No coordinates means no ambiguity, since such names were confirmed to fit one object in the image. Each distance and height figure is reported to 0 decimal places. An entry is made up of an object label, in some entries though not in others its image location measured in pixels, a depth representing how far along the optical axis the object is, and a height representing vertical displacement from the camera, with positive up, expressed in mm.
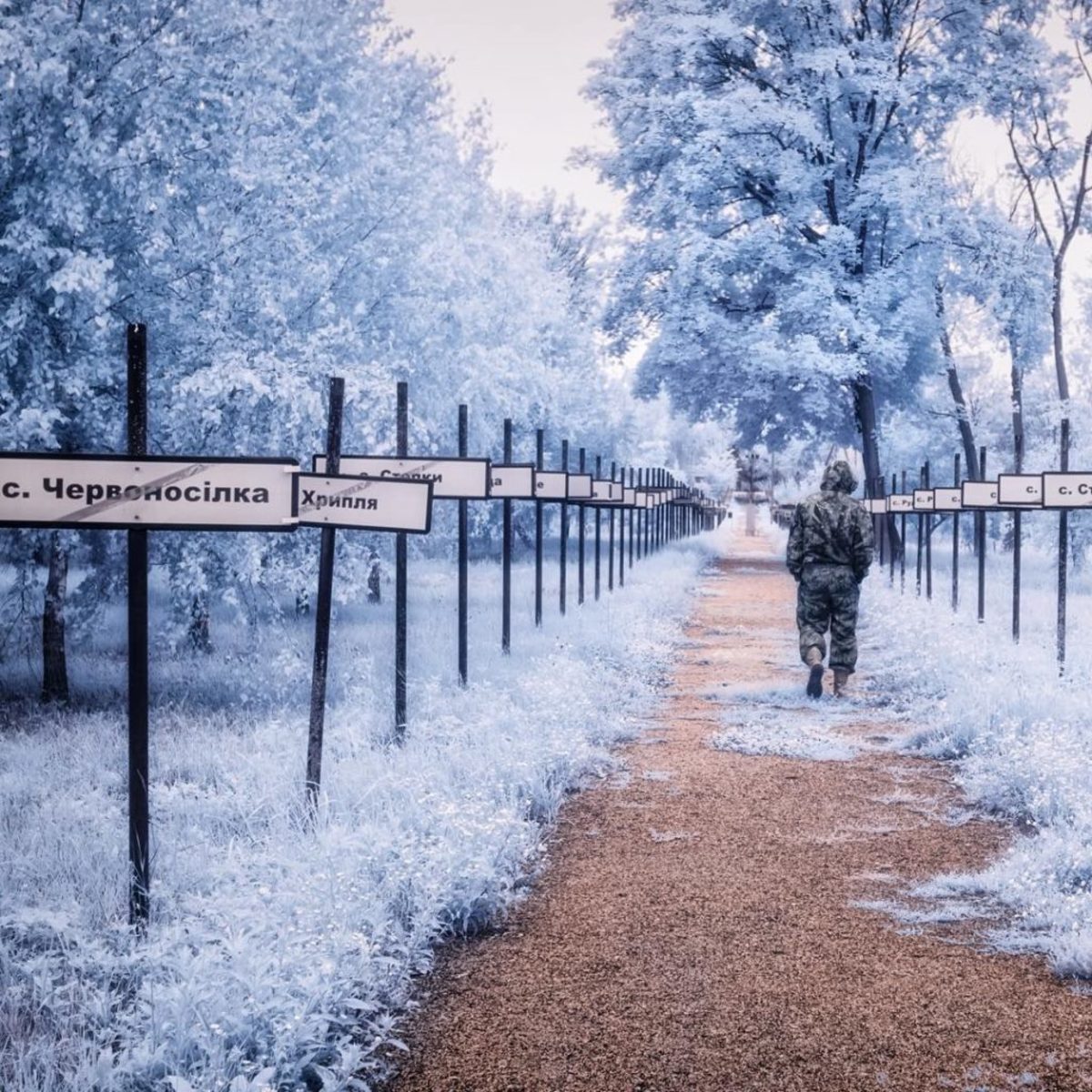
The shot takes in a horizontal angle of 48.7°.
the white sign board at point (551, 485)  14266 +243
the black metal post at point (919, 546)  20512 -701
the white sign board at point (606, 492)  18359 +212
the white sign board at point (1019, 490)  11914 +179
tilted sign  6230 +8
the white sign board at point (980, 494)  13555 +150
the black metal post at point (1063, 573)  11594 -643
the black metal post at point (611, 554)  21225 -887
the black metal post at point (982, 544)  16391 -518
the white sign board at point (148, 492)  4449 +44
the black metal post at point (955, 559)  19172 -831
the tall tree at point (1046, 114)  27938 +9941
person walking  11953 -563
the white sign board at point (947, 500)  17281 +110
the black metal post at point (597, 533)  20000 -480
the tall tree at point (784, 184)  26719 +7585
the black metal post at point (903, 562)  24312 -1181
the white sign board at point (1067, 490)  10977 +167
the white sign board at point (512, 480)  11805 +245
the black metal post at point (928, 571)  20688 -1140
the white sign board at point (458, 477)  8992 +218
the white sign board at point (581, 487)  15945 +253
